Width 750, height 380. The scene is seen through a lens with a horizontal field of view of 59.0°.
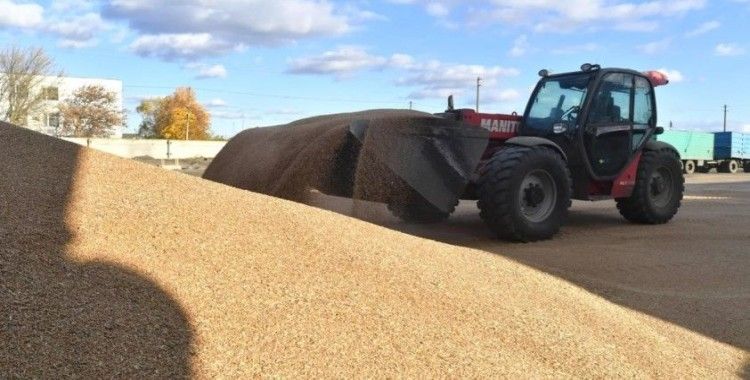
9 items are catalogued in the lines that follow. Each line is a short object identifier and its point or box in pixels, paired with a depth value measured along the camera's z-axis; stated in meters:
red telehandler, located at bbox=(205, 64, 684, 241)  6.68
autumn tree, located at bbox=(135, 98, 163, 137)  63.31
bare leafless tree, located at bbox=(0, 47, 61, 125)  39.47
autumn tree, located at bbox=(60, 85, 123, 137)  49.25
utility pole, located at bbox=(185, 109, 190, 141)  54.39
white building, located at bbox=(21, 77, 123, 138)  42.47
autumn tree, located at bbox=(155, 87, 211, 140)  59.91
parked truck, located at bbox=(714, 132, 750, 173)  32.69
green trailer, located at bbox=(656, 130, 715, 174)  29.75
